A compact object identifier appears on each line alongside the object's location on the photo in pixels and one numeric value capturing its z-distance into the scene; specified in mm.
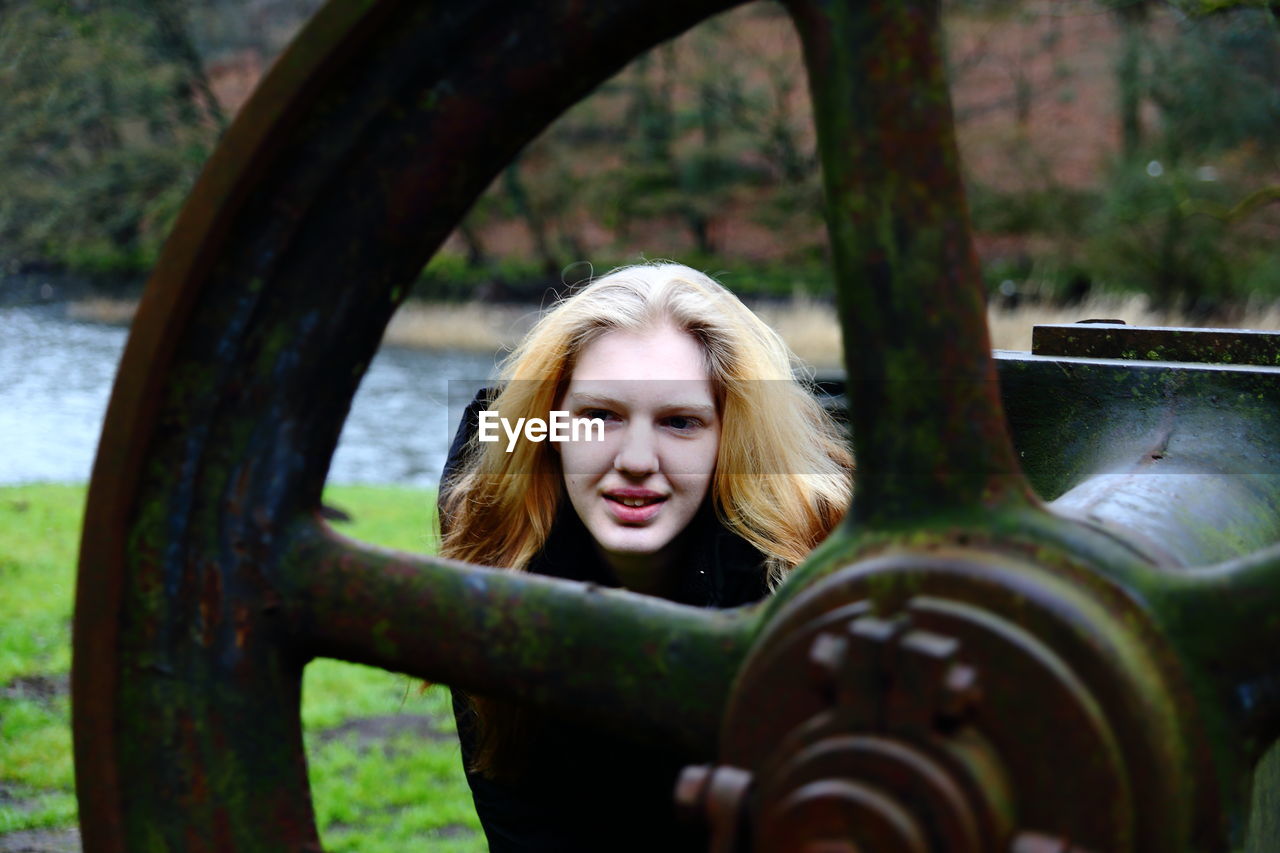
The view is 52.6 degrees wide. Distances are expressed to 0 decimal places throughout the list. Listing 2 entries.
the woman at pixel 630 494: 1880
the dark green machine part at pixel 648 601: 778
